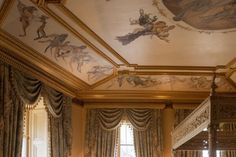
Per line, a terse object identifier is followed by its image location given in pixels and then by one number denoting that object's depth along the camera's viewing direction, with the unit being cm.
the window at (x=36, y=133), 926
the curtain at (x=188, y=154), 1058
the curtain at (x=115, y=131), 1058
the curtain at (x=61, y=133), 930
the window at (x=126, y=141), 1095
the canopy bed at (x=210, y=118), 608
